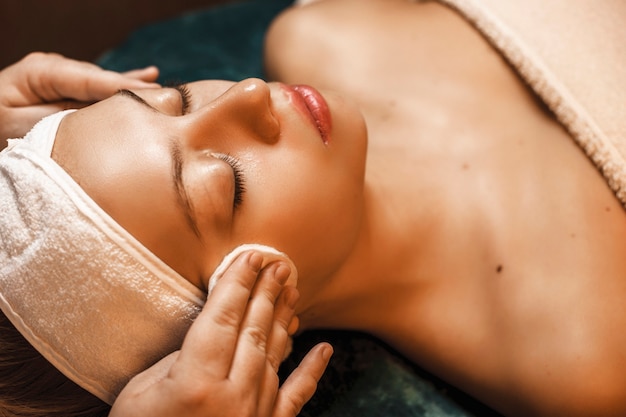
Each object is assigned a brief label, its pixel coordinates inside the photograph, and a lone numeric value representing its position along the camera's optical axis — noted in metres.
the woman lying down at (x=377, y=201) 0.56
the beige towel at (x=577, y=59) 0.65
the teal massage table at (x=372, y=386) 0.66
